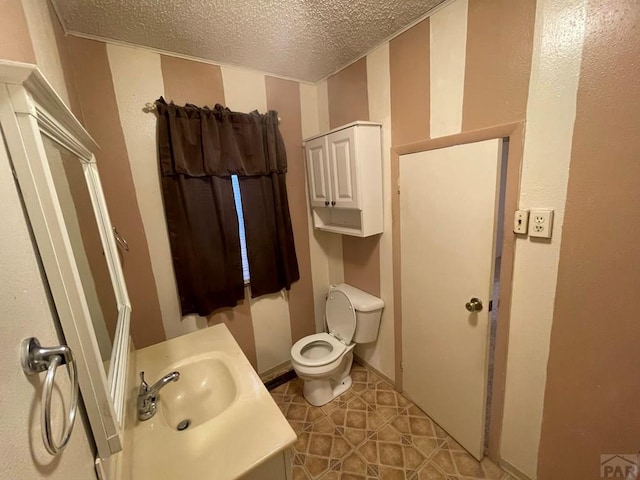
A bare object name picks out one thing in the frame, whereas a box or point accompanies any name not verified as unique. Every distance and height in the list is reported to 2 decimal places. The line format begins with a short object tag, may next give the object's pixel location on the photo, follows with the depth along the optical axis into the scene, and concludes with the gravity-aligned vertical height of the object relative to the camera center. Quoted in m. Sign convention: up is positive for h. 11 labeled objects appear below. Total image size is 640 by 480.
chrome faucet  1.03 -0.74
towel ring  0.37 -0.24
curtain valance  1.62 +0.34
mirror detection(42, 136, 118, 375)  0.68 -0.10
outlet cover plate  1.09 -0.21
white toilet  1.85 -1.14
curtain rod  1.58 +0.54
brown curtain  1.67 -0.03
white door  1.31 -0.52
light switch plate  1.16 -0.20
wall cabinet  1.67 +0.10
